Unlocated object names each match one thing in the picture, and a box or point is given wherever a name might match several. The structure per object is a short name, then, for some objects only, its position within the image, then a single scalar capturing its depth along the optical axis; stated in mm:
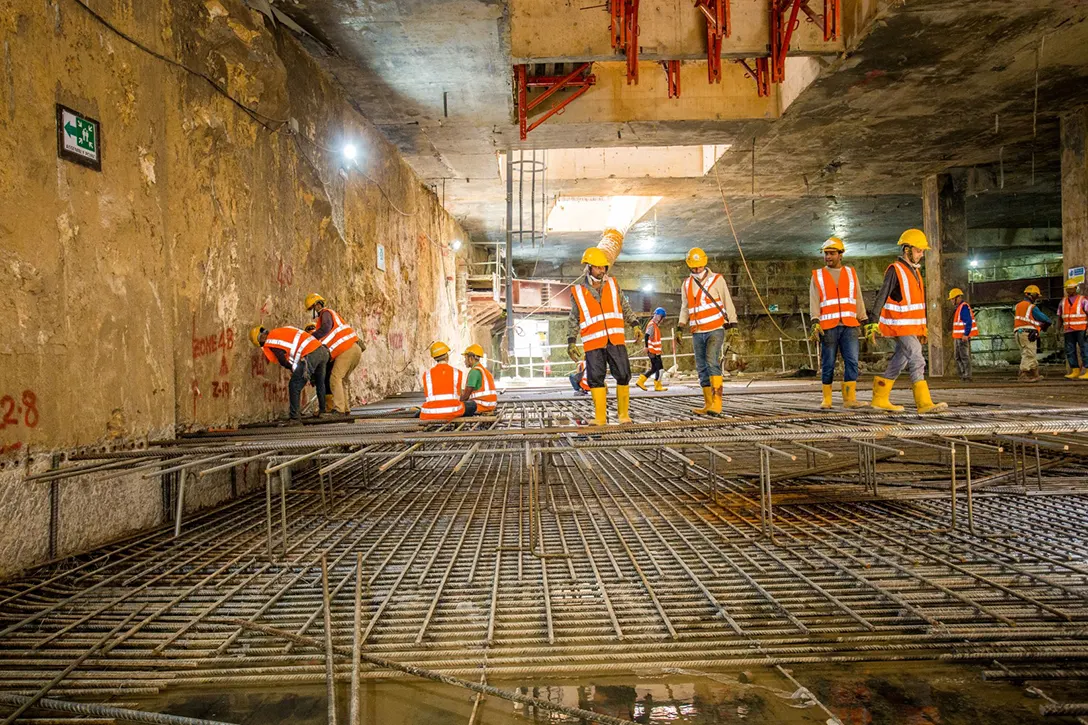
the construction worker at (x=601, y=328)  6133
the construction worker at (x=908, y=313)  5984
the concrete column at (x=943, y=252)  14164
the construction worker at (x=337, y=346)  7449
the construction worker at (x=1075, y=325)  11219
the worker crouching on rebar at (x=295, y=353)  6652
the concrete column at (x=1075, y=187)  11102
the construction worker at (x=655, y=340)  12234
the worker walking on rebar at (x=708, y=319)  6844
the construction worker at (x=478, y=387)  7508
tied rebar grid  2607
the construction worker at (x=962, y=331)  13430
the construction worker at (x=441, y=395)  6646
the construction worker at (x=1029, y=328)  12828
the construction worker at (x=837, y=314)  6656
